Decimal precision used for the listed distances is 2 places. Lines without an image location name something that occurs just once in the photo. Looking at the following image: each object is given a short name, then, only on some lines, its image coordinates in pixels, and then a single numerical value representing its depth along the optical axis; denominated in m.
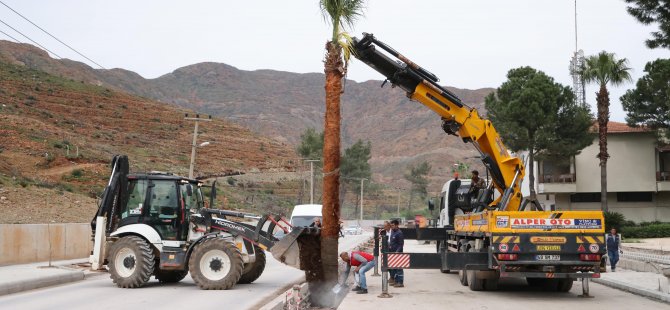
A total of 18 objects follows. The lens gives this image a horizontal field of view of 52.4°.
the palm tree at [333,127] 13.55
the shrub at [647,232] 45.16
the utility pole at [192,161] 38.33
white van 32.09
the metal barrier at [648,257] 24.62
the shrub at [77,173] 57.31
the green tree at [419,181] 123.59
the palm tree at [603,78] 46.25
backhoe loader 16.34
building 54.84
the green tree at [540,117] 51.78
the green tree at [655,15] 14.45
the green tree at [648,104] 49.34
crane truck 14.24
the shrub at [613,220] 45.12
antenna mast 69.66
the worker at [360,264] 15.96
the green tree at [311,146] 93.53
